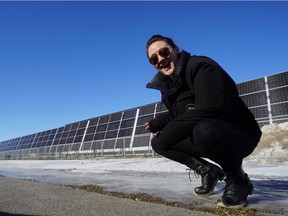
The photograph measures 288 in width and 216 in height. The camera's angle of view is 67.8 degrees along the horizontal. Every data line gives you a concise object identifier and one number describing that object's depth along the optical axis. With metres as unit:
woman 1.47
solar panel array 8.63
